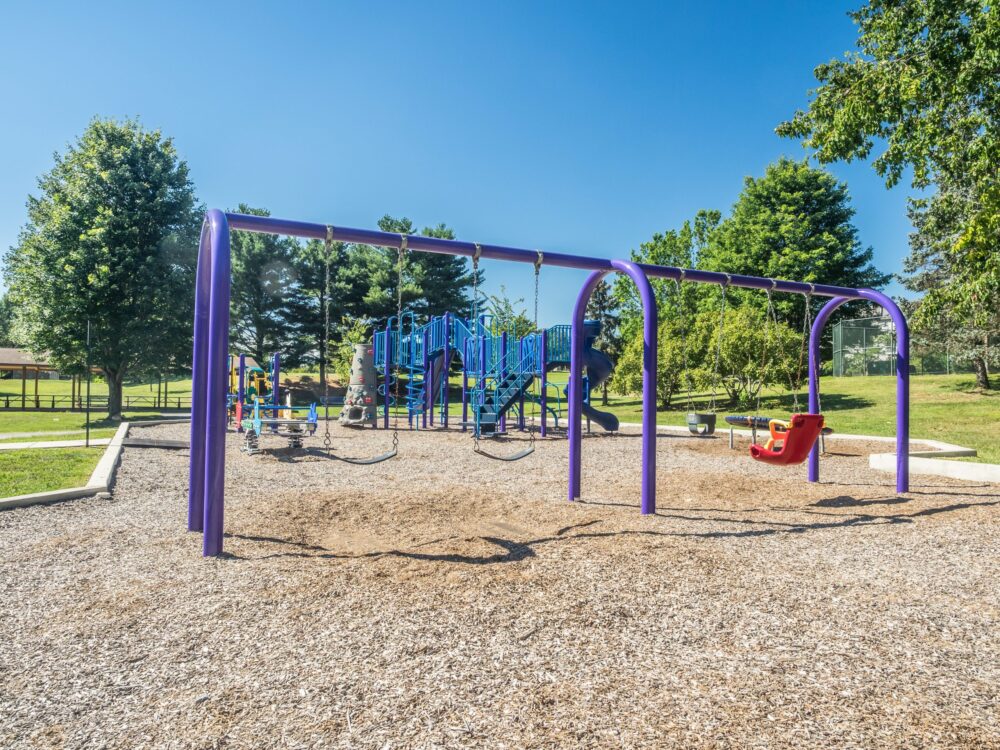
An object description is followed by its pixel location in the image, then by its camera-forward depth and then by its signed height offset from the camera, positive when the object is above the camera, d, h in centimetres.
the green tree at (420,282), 3875 +647
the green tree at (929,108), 1087 +576
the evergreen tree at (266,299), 3772 +502
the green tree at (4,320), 7031 +642
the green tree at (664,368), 2611 +65
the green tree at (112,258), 2050 +409
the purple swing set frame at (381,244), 452 +44
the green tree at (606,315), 4911 +584
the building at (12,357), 4488 +130
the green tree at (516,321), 3397 +354
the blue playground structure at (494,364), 1499 +45
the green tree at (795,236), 3344 +848
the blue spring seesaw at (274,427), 1108 -105
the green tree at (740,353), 2231 +119
